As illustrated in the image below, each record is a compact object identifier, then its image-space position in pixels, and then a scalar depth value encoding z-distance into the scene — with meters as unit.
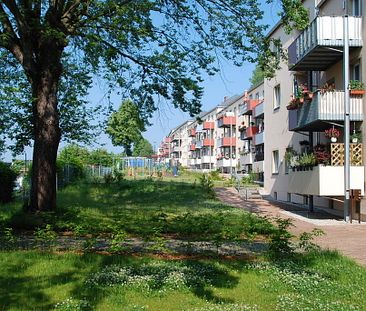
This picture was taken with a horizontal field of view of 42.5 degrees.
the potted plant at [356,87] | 16.73
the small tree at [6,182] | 19.28
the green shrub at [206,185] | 28.42
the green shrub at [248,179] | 39.95
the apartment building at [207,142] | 84.75
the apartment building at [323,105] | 16.89
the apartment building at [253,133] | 42.43
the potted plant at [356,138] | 17.05
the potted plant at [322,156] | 17.34
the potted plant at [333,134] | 17.41
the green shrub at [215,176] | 50.56
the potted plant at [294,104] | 19.69
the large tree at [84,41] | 13.02
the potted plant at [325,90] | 17.20
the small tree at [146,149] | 148.55
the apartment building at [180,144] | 117.60
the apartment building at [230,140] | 68.31
